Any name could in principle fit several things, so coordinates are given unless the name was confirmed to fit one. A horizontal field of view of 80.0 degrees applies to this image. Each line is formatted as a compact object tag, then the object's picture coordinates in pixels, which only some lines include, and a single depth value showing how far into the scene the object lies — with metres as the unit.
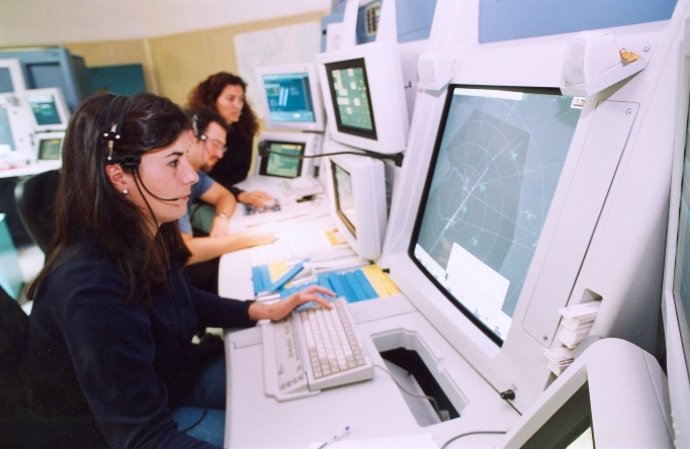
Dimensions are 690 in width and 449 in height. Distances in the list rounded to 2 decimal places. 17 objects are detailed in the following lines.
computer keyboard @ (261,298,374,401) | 0.83
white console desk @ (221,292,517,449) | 0.73
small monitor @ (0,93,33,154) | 3.07
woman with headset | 0.75
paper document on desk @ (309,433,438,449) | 0.70
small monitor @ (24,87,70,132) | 3.28
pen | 0.71
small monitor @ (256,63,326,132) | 2.29
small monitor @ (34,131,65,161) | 3.30
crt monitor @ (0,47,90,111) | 3.17
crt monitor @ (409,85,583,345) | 0.71
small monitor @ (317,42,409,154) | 1.16
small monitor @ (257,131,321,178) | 2.39
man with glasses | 1.61
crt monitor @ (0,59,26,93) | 3.00
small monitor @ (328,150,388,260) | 1.23
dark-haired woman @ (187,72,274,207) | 2.51
